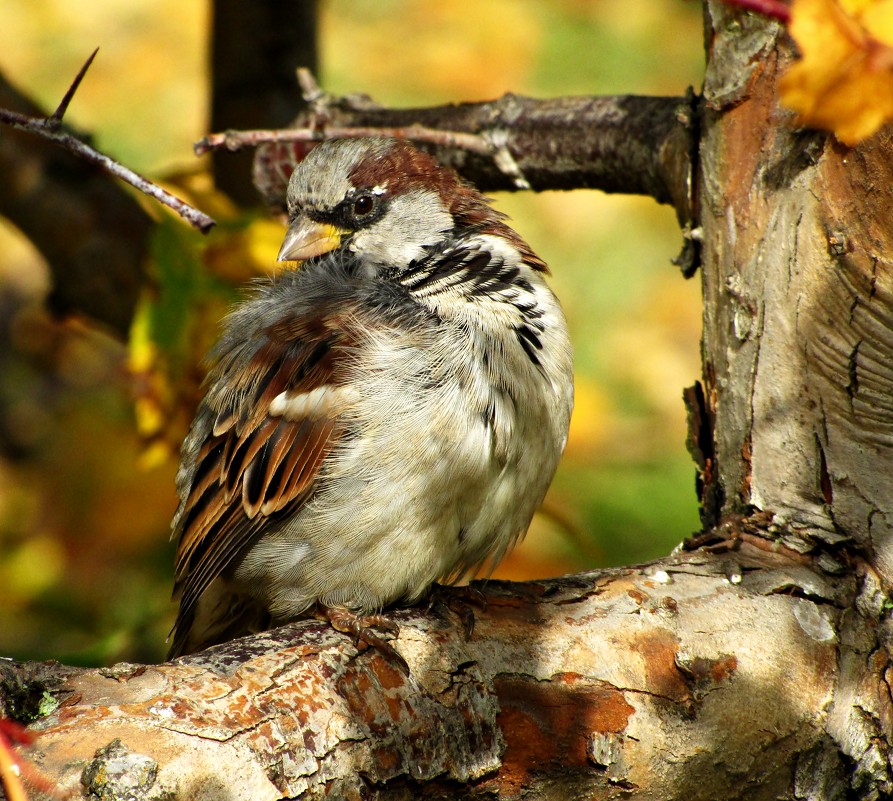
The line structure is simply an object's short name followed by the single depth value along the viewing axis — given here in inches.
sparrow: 112.6
